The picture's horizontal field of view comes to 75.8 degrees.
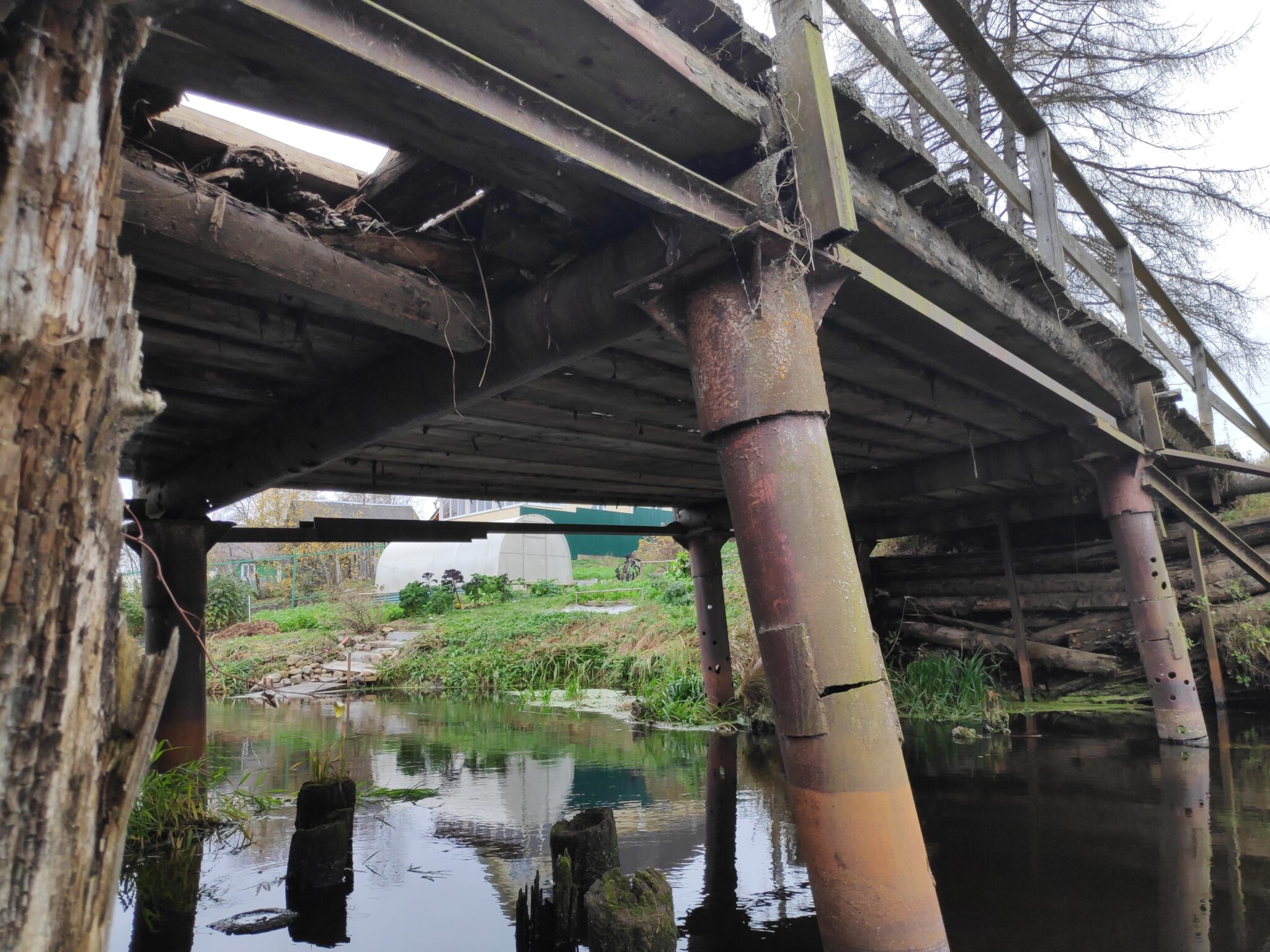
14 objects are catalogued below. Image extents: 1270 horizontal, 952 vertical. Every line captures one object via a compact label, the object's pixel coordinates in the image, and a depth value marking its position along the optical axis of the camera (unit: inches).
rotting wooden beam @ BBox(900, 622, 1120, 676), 371.9
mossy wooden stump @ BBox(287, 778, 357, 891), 174.2
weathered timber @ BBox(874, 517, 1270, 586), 358.9
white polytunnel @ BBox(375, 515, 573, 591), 932.0
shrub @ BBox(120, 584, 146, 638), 738.8
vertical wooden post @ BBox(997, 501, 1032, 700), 378.6
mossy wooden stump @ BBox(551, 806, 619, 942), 143.7
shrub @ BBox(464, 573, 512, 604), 816.3
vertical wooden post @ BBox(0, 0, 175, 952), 50.0
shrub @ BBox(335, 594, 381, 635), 756.6
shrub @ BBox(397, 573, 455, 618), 799.1
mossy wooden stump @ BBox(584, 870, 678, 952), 110.3
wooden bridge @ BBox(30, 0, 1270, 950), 93.4
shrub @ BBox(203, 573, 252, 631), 830.5
